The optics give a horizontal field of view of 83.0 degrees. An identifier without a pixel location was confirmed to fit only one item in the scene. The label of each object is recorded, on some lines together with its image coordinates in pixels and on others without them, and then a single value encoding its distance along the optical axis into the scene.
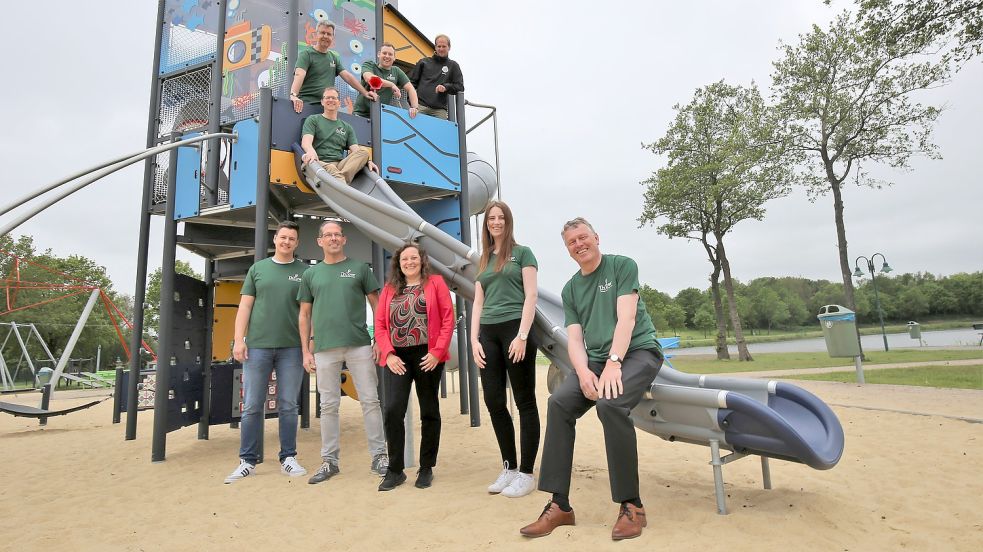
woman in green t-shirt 3.62
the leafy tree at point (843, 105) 17.12
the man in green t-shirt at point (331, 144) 5.43
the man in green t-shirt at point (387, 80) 6.30
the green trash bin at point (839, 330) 10.85
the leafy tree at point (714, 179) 21.02
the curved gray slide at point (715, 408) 3.04
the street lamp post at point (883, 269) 25.78
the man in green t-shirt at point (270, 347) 4.51
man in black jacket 7.09
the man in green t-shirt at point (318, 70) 5.71
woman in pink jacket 3.81
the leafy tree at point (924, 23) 10.41
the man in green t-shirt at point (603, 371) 2.85
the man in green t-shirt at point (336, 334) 4.20
